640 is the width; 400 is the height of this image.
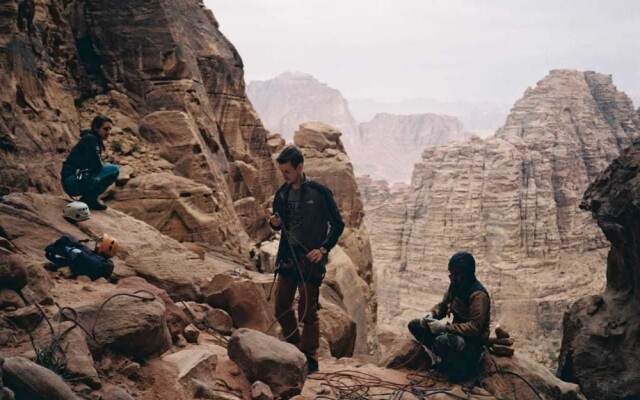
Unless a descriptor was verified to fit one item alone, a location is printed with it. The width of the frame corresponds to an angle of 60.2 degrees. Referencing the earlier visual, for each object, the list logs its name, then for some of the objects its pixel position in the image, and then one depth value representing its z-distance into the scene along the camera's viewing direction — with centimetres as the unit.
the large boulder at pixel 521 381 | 658
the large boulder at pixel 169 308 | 590
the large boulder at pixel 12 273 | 466
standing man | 623
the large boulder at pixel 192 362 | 486
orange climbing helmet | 688
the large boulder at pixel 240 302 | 755
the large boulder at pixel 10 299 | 458
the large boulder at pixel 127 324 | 469
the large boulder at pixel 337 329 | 999
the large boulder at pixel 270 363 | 534
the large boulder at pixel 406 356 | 716
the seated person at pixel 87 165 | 835
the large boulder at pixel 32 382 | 344
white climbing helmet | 784
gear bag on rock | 645
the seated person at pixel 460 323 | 629
